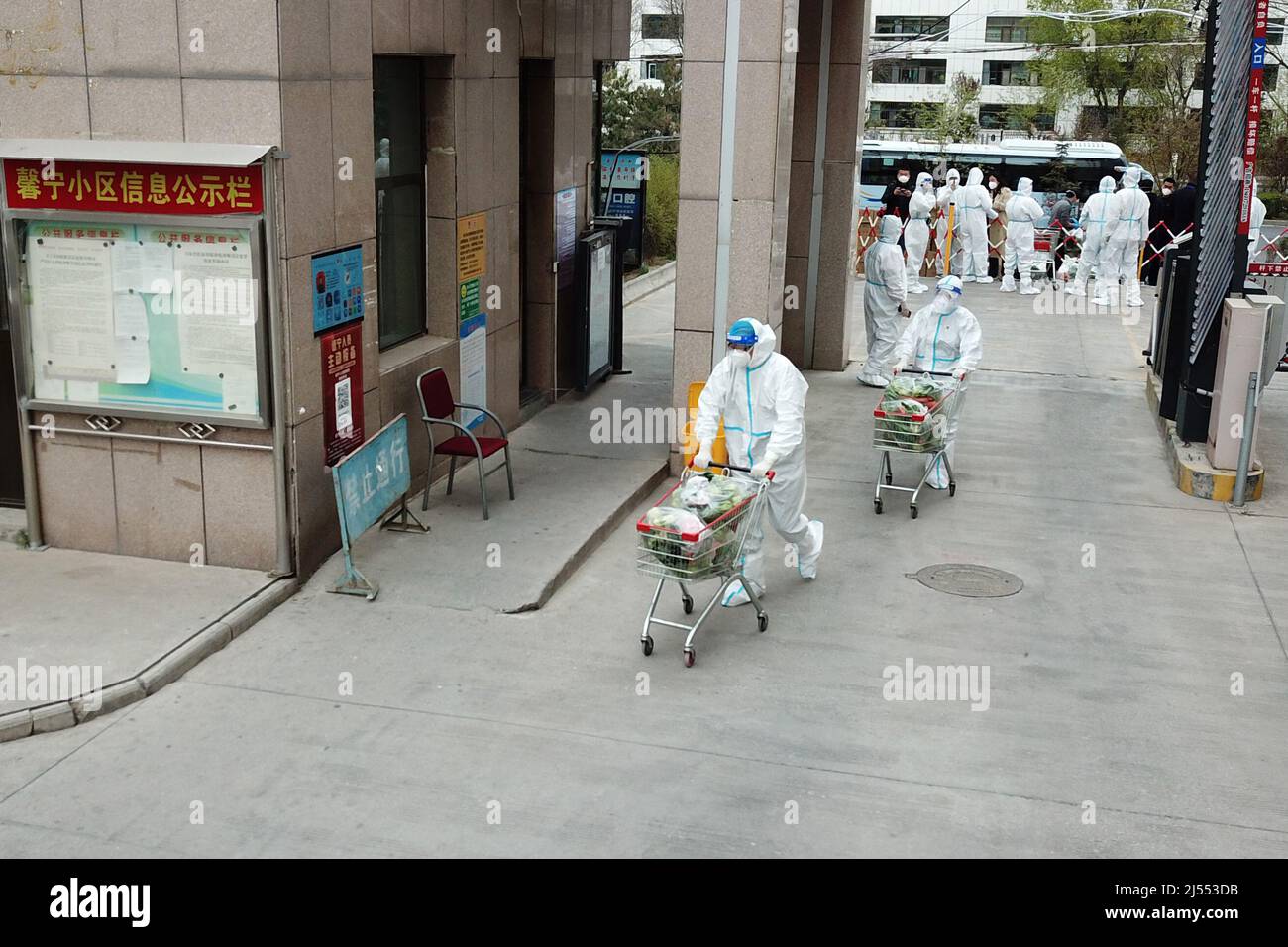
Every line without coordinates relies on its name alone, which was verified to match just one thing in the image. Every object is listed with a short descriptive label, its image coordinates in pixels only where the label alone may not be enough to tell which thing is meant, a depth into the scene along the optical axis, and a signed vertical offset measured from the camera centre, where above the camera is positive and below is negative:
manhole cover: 9.30 -2.97
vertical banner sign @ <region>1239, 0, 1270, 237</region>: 11.51 +0.48
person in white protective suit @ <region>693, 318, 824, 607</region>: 8.61 -1.77
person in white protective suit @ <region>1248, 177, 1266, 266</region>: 19.94 -1.03
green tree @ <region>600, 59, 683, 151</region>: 31.67 +0.69
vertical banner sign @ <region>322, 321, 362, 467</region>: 9.04 -1.70
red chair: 10.12 -2.08
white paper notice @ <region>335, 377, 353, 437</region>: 9.19 -1.82
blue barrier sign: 8.68 -2.29
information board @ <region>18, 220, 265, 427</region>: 8.51 -1.17
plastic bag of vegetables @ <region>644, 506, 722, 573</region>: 7.76 -2.25
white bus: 36.31 -0.47
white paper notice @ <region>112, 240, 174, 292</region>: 8.59 -0.83
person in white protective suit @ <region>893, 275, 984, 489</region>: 11.45 -1.64
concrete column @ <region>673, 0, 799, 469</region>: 10.77 -0.22
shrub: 26.28 -1.46
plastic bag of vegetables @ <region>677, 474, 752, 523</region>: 8.01 -2.07
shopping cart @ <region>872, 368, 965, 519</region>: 10.72 -2.21
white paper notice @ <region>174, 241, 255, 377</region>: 8.44 -1.08
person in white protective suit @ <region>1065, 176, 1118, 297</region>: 22.14 -1.46
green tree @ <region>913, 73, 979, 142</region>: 55.75 +1.30
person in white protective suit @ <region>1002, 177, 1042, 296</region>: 23.25 -1.51
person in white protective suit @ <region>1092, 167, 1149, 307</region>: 21.80 -1.43
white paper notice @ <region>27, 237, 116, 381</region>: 8.75 -1.12
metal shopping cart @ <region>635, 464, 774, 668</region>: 7.79 -2.30
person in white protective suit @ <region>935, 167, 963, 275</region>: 25.14 -1.17
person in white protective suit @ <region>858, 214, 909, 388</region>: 15.56 -1.74
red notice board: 8.28 -0.34
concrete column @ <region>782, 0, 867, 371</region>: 16.12 -0.53
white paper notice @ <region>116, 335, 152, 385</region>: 8.80 -1.46
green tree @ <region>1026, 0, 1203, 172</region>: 55.16 +3.34
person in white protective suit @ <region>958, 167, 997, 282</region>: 23.97 -1.39
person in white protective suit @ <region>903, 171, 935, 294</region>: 23.92 -1.52
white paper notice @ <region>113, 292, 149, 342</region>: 8.74 -1.17
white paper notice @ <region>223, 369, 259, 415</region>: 8.59 -1.61
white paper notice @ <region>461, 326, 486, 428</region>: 11.47 -1.96
